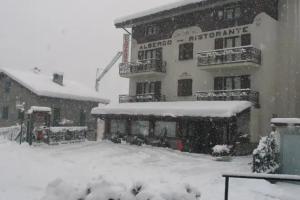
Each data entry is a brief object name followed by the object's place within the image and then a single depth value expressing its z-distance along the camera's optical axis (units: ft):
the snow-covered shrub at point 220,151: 48.15
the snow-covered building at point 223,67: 56.10
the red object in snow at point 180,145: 56.69
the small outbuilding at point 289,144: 31.60
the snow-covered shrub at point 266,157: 32.90
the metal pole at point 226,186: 15.05
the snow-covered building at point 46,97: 77.12
